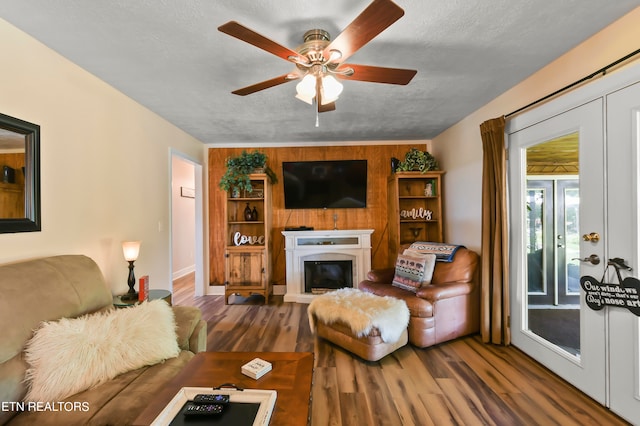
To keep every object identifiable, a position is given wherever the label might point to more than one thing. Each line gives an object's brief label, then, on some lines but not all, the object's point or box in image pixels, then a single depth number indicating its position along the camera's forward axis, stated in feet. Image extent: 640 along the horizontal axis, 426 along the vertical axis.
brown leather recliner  8.43
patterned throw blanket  9.98
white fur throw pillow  4.23
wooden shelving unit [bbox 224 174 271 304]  12.79
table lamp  7.80
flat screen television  13.92
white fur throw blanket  7.59
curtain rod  5.25
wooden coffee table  3.71
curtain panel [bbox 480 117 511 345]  8.40
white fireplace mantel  13.23
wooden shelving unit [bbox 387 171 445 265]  12.87
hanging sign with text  5.28
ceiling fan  4.11
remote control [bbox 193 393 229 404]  3.70
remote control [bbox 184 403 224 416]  3.51
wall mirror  5.33
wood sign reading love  13.41
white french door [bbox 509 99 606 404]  5.96
